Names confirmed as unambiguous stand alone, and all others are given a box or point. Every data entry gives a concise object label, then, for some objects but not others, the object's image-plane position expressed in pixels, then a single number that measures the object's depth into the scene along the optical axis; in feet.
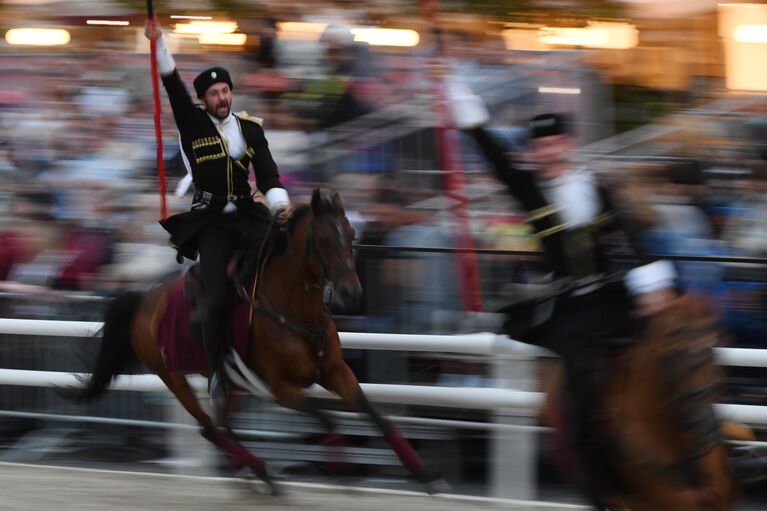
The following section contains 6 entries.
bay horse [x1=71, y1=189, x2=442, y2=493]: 44.11
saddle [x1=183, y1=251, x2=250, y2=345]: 47.91
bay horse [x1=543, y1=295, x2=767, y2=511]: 29.66
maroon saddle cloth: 50.26
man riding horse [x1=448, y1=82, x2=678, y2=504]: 34.35
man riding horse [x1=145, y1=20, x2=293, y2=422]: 48.06
